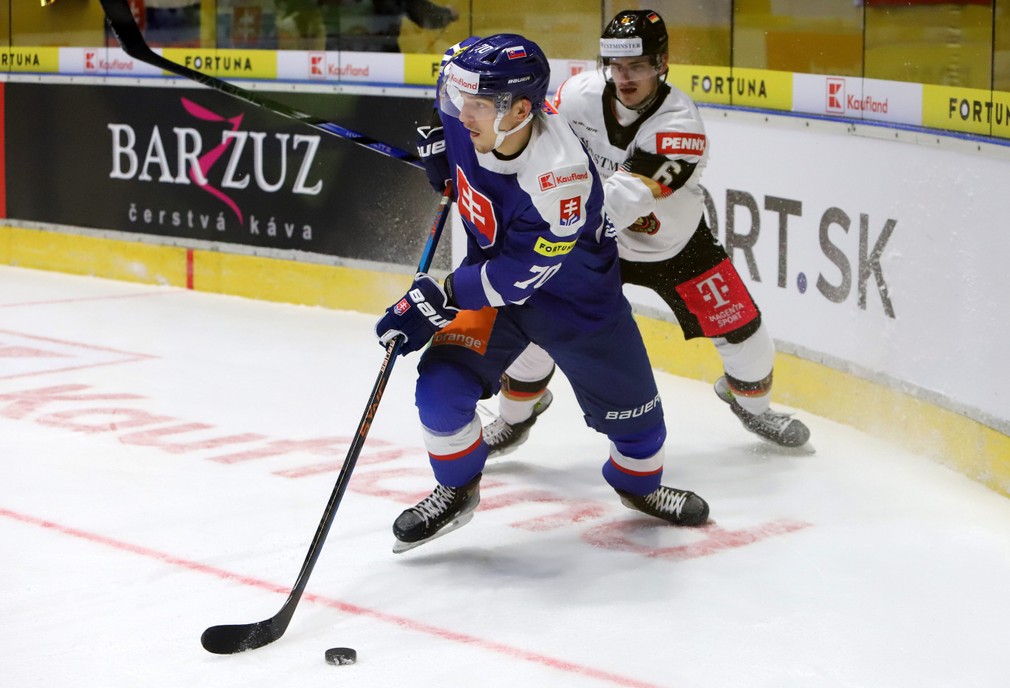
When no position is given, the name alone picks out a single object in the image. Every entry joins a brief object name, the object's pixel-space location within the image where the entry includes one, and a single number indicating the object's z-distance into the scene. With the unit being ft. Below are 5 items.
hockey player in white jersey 23.06
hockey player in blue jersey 17.74
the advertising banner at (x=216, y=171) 38.96
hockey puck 15.84
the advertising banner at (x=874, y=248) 23.56
